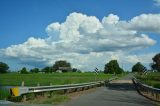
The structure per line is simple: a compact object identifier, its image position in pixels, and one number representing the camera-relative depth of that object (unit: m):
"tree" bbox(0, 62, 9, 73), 100.81
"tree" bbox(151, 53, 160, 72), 58.76
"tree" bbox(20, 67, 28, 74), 102.04
